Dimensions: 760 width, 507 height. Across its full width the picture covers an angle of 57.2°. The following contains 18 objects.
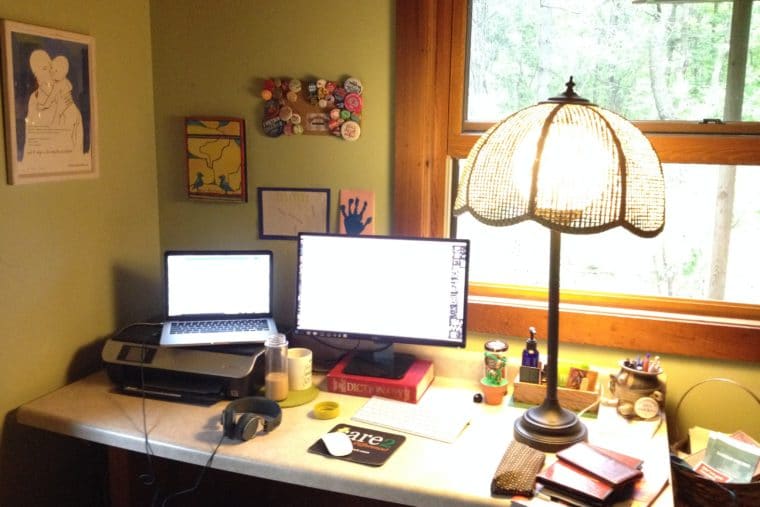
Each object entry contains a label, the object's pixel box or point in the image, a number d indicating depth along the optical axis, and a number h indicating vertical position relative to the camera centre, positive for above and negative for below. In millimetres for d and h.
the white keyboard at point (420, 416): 1639 -592
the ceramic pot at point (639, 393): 1703 -532
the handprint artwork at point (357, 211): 2047 -110
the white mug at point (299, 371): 1837 -522
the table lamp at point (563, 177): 1397 -2
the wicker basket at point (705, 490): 1504 -684
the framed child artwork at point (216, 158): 2123 +42
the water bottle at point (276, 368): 1795 -510
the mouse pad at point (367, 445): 1509 -606
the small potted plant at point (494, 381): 1804 -533
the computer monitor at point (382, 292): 1826 -314
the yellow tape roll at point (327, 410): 1704 -579
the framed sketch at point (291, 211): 2094 -116
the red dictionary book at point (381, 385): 1814 -554
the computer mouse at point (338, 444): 1521 -597
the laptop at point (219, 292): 1955 -342
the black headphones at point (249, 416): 1580 -570
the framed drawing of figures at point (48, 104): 1682 +169
